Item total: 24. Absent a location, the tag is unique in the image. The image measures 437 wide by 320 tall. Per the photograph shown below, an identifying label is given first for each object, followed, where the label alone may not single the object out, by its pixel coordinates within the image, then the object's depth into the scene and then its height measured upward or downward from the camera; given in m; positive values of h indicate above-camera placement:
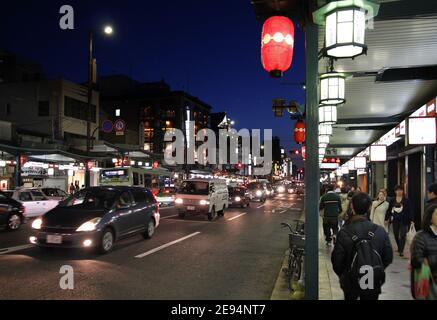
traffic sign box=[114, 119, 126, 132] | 35.48 +4.10
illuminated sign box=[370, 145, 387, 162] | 19.09 +0.96
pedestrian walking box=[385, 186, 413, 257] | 10.68 -1.14
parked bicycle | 7.78 -1.72
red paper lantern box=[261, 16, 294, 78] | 6.75 +2.19
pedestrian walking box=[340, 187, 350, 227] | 13.11 -1.57
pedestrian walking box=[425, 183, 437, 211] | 5.18 -0.26
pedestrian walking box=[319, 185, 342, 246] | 12.84 -1.14
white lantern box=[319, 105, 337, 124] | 14.31 +2.13
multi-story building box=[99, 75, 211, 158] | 95.88 +15.91
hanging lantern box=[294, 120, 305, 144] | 19.66 +2.04
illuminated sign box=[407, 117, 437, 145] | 10.78 +1.15
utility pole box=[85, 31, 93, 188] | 25.55 +6.79
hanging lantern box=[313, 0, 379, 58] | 5.47 +2.09
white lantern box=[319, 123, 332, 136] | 17.17 +1.89
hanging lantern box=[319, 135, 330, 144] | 18.69 +1.66
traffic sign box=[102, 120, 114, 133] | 32.50 +3.74
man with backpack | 4.32 -0.90
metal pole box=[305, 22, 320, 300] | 5.89 +0.04
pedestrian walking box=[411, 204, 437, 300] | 4.11 -0.90
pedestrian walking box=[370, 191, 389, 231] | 11.05 -1.05
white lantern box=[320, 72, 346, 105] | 10.88 +2.33
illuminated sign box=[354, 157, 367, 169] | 25.98 +0.72
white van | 20.75 -1.35
